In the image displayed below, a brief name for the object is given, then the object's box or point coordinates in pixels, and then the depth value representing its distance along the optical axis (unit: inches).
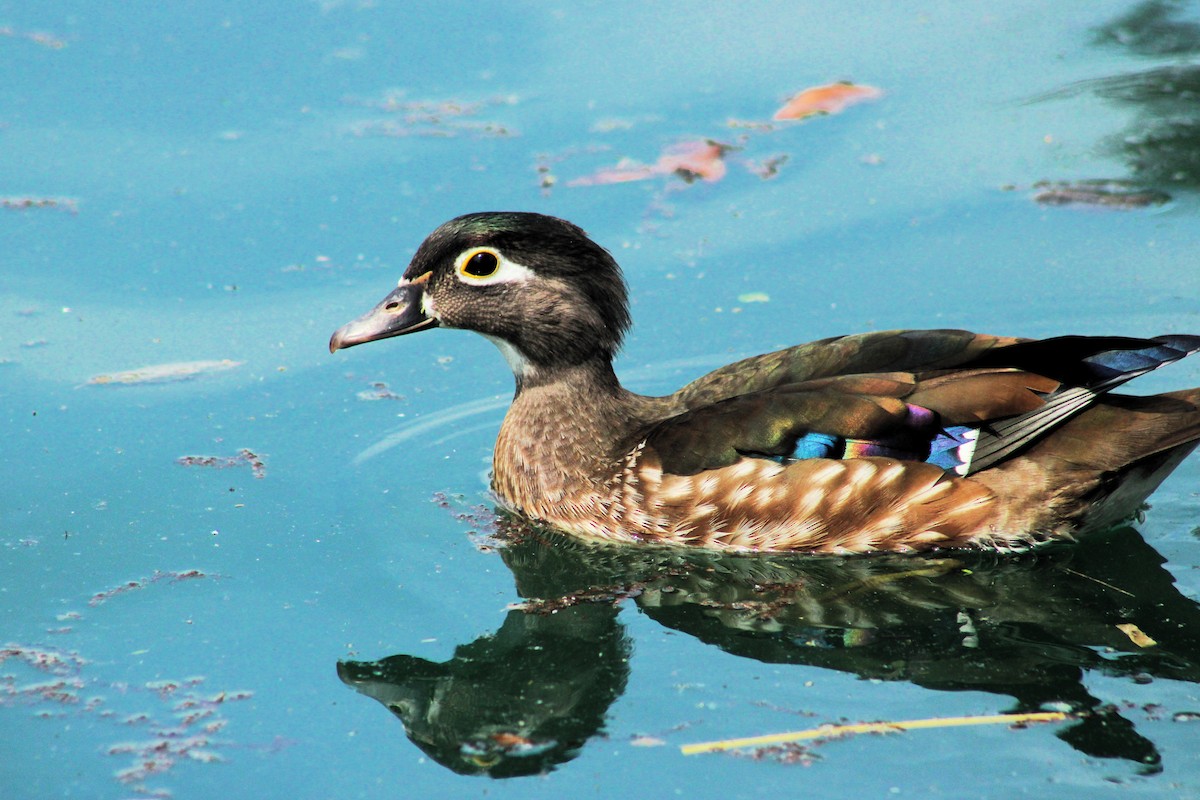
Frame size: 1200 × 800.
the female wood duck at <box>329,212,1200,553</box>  533.6
